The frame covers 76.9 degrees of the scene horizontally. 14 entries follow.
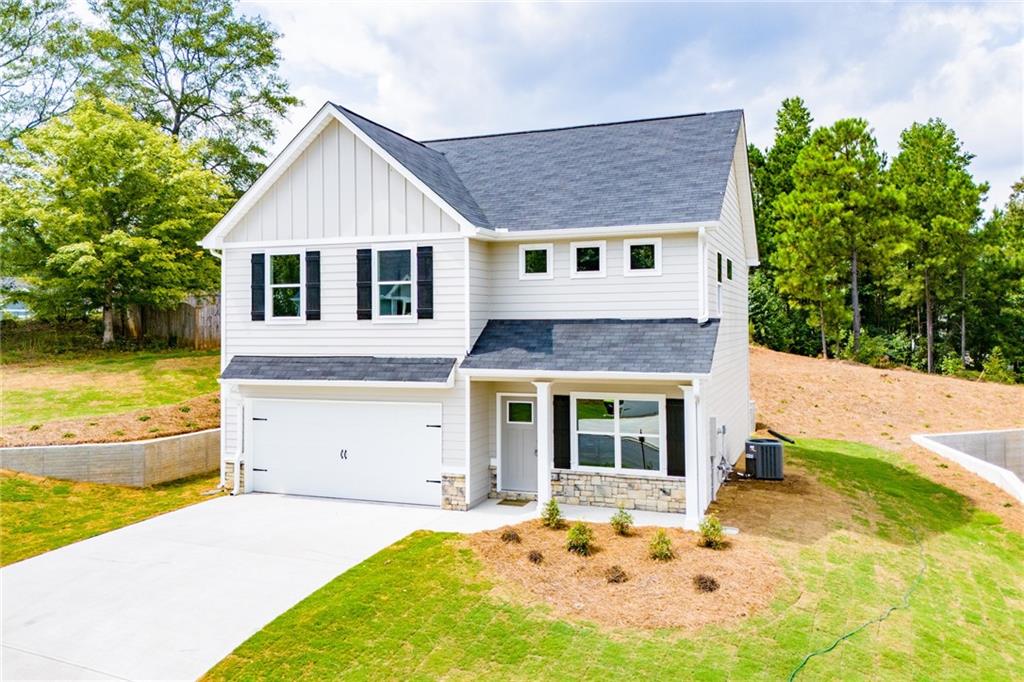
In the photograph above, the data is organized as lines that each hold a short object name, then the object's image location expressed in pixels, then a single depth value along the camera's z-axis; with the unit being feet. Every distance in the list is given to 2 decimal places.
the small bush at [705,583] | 28.96
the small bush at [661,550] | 32.30
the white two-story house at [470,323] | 41.37
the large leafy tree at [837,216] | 102.58
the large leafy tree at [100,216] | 70.33
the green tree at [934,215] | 103.81
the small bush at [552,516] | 37.76
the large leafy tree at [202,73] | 87.30
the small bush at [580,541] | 33.55
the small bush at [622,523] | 36.45
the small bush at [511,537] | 35.17
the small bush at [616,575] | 30.25
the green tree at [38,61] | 81.82
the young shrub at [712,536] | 34.04
